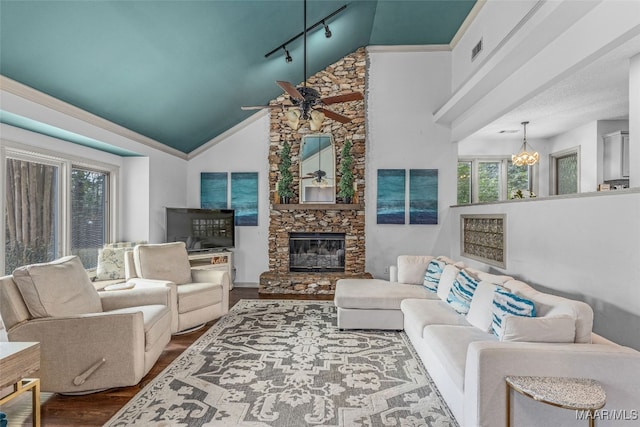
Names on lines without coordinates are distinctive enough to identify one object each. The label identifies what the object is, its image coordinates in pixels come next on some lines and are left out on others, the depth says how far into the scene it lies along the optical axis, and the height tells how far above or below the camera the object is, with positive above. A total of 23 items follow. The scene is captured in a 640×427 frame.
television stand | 5.50 -0.79
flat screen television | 5.40 -0.24
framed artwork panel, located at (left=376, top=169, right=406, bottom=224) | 6.06 +0.34
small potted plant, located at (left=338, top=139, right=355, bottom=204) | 5.83 +0.66
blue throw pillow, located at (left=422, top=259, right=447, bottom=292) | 4.00 -0.75
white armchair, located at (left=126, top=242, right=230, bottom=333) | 3.65 -0.81
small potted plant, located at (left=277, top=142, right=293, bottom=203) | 5.92 +0.66
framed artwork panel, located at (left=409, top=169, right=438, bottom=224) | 6.02 +0.30
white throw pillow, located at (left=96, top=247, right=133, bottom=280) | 4.31 -0.66
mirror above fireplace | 6.02 +0.81
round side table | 1.54 -0.87
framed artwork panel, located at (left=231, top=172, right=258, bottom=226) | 6.28 +0.31
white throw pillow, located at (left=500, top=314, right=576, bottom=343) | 1.97 -0.69
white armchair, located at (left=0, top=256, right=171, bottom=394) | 2.40 -0.88
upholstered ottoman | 3.79 -1.09
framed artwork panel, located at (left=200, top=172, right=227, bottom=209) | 6.32 +0.47
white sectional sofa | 1.75 -0.84
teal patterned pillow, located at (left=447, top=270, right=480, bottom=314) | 3.10 -0.75
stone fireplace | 6.03 +0.14
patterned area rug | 2.21 -1.35
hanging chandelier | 5.95 +0.99
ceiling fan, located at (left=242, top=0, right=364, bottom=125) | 3.35 +1.15
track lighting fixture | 4.56 +2.55
